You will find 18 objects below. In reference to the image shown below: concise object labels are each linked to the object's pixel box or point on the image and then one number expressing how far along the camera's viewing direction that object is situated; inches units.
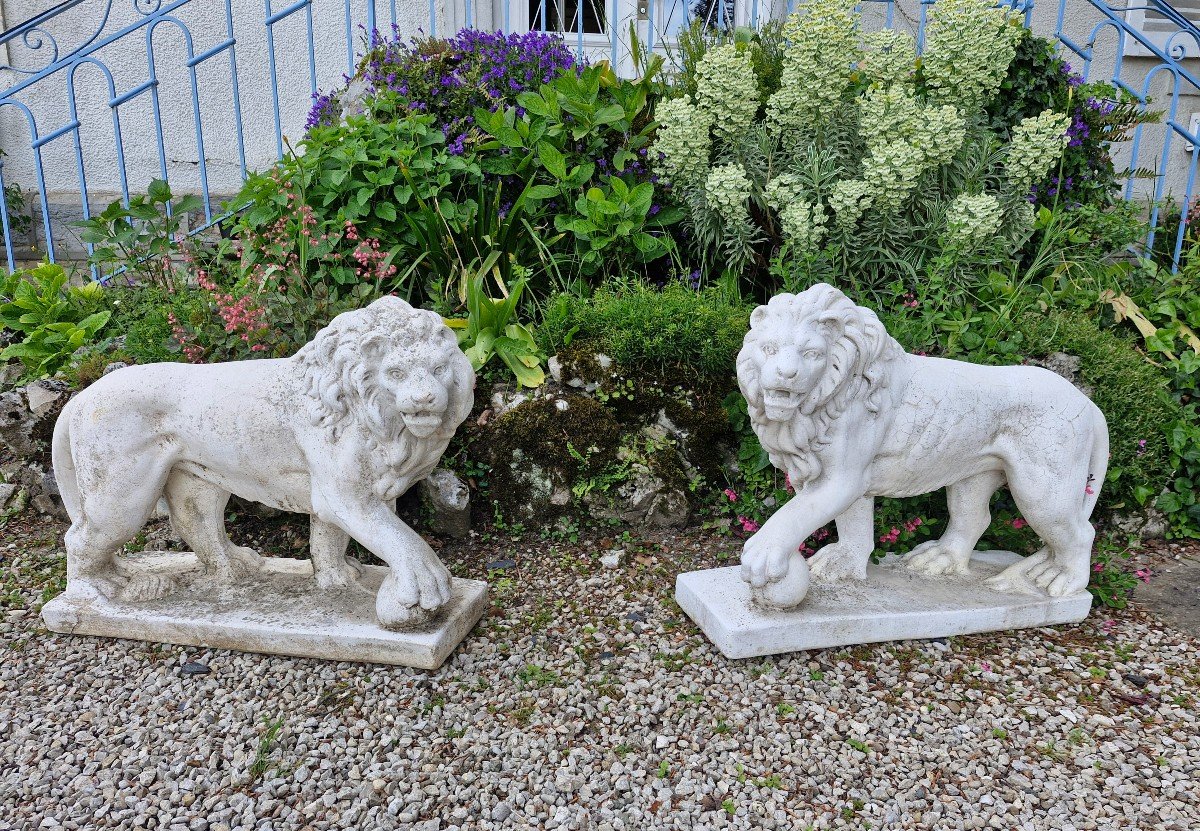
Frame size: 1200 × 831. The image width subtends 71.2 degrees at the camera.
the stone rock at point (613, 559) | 126.8
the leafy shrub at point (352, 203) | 147.3
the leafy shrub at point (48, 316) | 149.0
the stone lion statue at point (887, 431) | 93.8
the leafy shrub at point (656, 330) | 133.3
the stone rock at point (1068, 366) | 137.5
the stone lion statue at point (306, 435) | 90.5
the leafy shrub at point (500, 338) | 134.1
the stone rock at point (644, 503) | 134.3
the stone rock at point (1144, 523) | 137.8
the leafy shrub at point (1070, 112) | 168.1
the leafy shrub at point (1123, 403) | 135.2
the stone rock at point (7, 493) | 146.3
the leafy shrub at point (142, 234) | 160.9
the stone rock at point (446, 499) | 131.1
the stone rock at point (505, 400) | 133.8
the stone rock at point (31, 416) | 137.1
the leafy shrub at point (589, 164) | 154.0
